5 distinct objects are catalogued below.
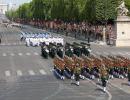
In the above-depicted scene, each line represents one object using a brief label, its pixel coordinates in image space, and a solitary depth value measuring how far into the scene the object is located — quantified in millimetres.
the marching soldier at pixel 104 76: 35594
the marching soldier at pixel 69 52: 55156
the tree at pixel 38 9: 171125
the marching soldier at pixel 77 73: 37875
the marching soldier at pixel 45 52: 57969
